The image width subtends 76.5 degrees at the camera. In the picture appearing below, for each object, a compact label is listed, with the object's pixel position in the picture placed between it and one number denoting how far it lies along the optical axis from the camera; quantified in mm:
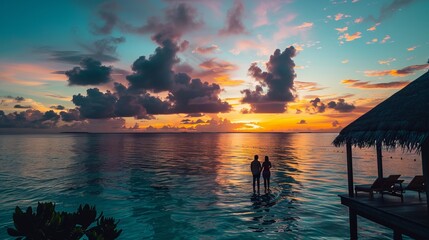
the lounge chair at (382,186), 10469
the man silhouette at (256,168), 19500
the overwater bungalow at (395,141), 7965
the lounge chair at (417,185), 10664
